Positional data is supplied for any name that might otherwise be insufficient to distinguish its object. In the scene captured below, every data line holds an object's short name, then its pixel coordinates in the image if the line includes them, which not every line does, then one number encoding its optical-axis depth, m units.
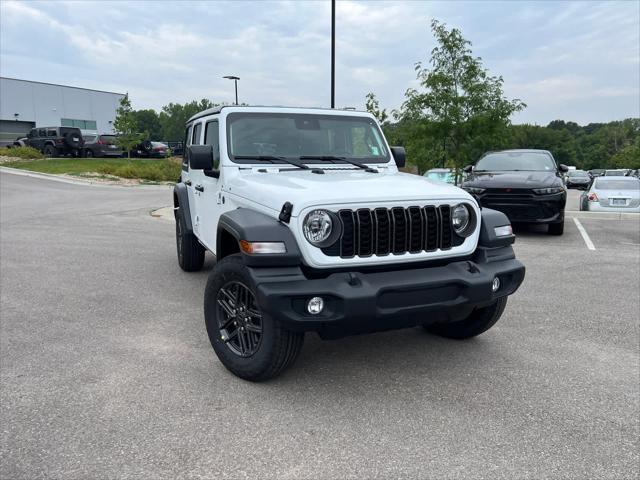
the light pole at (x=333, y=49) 16.70
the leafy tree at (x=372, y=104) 20.83
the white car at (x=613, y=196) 12.57
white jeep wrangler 3.12
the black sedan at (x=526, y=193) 9.58
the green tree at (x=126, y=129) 28.77
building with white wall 57.88
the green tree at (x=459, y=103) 13.27
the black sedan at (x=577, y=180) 43.72
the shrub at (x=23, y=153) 30.09
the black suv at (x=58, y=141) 30.95
